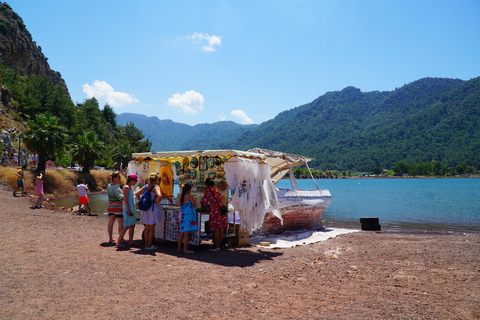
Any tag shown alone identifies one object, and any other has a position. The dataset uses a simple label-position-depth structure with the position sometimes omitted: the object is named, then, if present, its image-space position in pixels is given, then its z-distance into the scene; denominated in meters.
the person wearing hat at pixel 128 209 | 7.89
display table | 8.20
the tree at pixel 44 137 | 26.91
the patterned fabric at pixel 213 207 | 8.20
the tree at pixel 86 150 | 37.44
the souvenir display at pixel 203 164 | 9.77
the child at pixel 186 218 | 7.72
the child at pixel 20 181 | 20.56
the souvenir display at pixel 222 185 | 9.32
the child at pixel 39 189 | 16.43
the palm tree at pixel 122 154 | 54.12
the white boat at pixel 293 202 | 12.28
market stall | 7.95
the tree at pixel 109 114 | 97.50
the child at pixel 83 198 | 16.83
